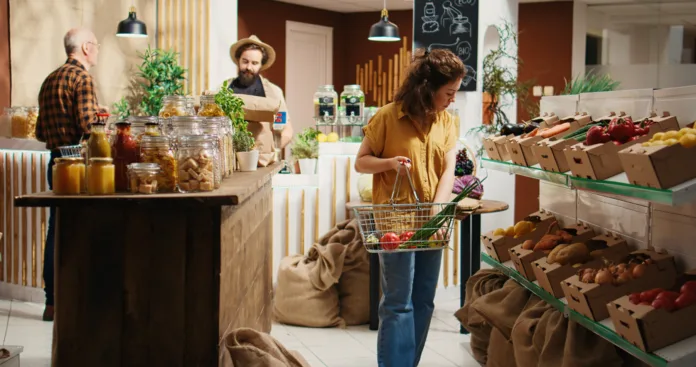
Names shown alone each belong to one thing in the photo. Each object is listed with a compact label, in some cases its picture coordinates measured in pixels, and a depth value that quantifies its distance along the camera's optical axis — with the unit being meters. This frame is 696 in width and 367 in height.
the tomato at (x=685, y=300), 2.52
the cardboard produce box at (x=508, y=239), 3.97
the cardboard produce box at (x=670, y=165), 2.43
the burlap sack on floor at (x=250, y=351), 2.83
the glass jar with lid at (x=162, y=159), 2.72
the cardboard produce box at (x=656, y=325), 2.47
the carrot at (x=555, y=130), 3.50
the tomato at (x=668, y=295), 2.55
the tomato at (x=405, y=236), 3.39
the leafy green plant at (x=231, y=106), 3.86
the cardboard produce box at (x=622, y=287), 2.81
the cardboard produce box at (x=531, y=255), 3.54
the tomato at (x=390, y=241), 3.31
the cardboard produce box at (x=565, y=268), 3.24
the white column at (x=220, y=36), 8.73
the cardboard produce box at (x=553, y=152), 3.20
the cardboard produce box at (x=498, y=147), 3.94
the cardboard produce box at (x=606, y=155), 2.82
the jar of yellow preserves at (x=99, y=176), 2.62
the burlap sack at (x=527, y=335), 3.42
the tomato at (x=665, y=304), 2.52
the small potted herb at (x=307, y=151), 6.13
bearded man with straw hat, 5.85
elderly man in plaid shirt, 5.19
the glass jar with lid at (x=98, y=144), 2.72
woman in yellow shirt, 3.68
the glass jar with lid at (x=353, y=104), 6.09
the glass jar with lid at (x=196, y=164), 2.75
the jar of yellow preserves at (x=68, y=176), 2.63
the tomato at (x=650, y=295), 2.60
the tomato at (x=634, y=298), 2.61
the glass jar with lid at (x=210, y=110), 3.58
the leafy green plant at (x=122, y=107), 8.38
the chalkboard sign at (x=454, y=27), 6.33
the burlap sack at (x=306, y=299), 5.31
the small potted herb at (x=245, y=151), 3.83
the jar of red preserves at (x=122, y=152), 2.78
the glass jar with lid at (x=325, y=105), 6.12
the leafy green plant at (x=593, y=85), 4.32
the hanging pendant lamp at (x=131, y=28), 7.96
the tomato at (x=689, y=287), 2.54
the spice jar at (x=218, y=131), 3.20
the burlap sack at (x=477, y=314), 4.23
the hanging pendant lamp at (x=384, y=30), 7.81
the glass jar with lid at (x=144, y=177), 2.65
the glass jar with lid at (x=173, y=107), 3.37
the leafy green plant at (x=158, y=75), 8.53
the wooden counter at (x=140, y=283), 2.65
